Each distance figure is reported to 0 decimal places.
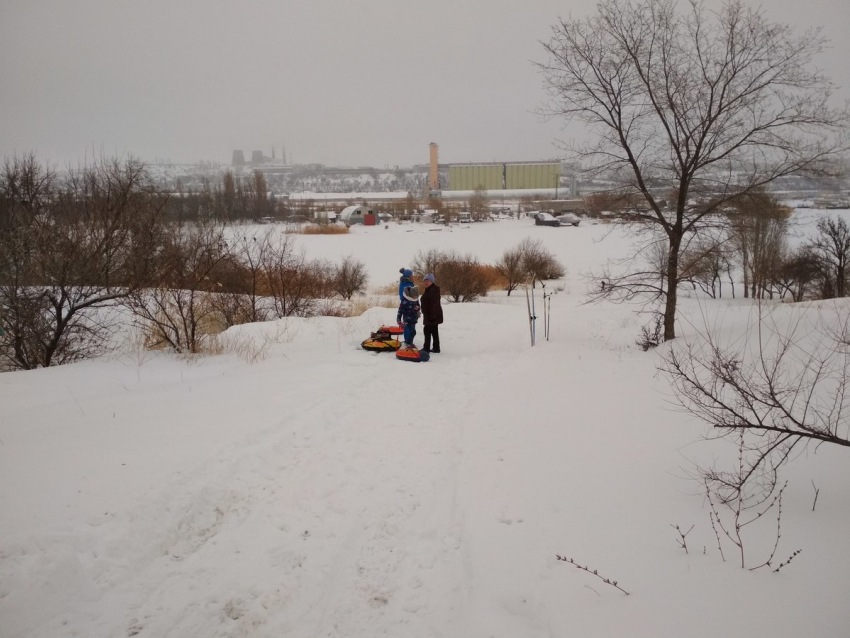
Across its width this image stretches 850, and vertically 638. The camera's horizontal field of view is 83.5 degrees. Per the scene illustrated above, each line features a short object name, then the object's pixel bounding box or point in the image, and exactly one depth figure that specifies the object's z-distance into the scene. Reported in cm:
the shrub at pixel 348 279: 2683
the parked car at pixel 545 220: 7224
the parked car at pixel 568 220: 7550
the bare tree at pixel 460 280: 2503
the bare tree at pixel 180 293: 1032
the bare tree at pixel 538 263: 3170
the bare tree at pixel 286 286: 1716
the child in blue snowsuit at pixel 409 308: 1018
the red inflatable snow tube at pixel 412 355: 959
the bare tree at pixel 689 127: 913
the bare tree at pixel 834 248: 3194
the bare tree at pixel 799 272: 3172
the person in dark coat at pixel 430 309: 1038
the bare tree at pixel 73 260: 914
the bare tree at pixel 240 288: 1469
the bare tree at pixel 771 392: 376
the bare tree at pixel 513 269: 3050
